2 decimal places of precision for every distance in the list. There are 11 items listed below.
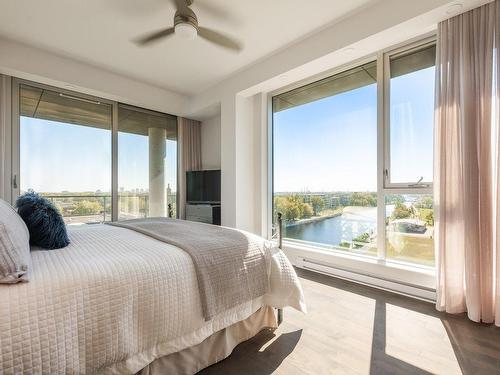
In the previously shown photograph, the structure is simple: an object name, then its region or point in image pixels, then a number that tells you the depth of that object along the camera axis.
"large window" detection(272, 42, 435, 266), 2.58
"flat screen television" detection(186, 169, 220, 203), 4.43
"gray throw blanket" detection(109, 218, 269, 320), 1.39
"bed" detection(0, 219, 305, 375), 0.90
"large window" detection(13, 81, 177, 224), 3.43
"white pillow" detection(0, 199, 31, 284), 0.95
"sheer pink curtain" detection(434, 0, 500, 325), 1.94
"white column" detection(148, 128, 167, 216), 4.58
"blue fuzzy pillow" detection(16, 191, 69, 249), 1.50
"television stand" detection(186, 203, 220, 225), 4.30
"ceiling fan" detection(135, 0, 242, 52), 2.09
